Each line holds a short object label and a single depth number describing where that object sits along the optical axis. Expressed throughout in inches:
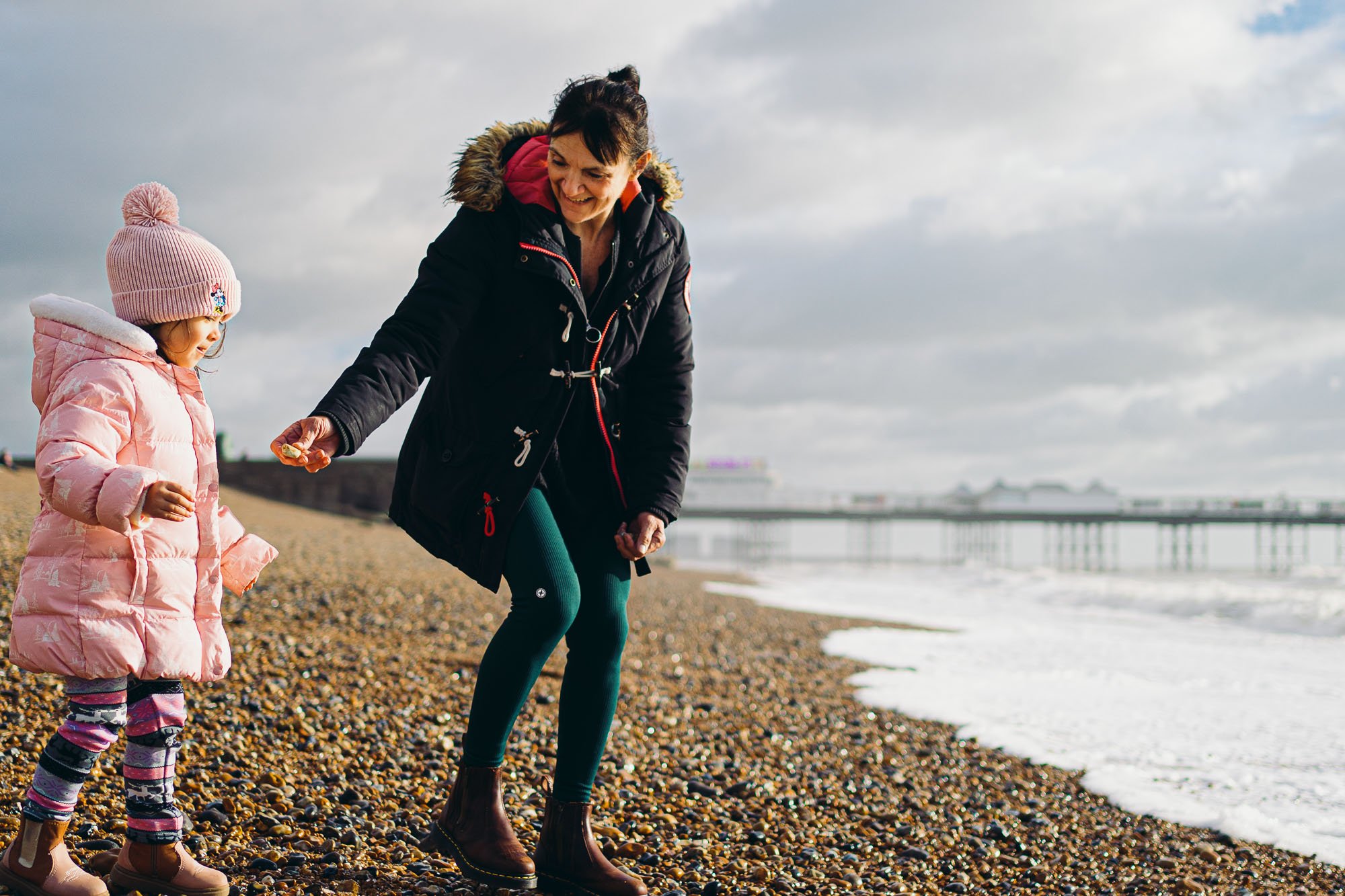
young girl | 78.4
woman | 89.2
